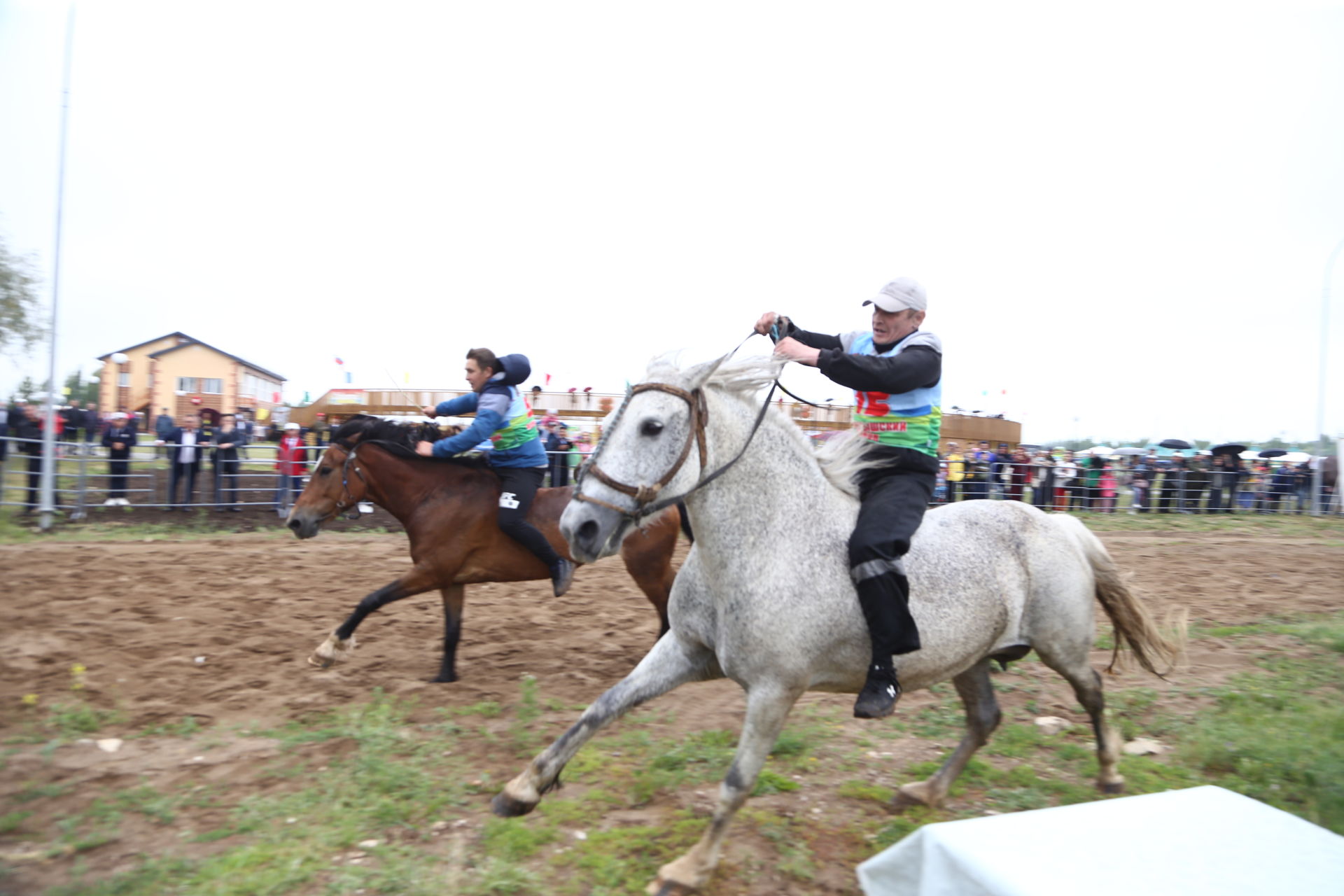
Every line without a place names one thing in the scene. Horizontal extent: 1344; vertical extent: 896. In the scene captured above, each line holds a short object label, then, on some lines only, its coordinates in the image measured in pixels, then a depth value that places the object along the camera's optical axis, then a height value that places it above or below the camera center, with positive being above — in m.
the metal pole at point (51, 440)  11.73 -0.49
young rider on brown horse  6.14 -0.09
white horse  3.23 -0.53
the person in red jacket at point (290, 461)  13.87 -0.71
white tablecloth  1.95 -0.99
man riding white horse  3.37 +0.10
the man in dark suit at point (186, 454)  13.50 -0.67
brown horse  6.06 -0.65
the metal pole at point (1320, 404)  27.61 +2.52
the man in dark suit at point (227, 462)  13.77 -0.78
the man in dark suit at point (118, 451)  13.23 -0.67
